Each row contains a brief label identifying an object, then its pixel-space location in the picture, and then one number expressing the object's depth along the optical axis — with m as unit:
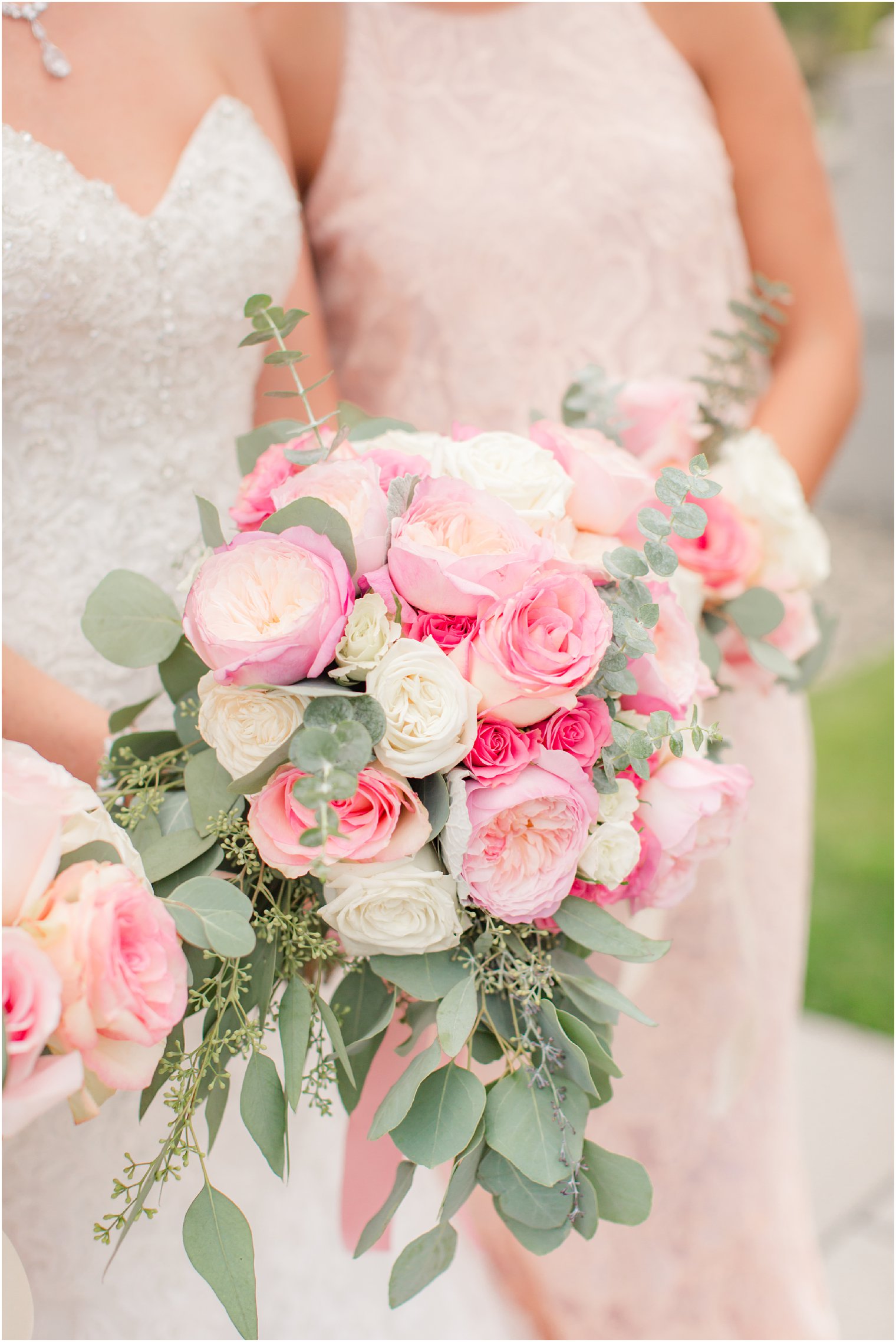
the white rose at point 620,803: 0.83
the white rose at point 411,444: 0.91
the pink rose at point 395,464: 0.85
